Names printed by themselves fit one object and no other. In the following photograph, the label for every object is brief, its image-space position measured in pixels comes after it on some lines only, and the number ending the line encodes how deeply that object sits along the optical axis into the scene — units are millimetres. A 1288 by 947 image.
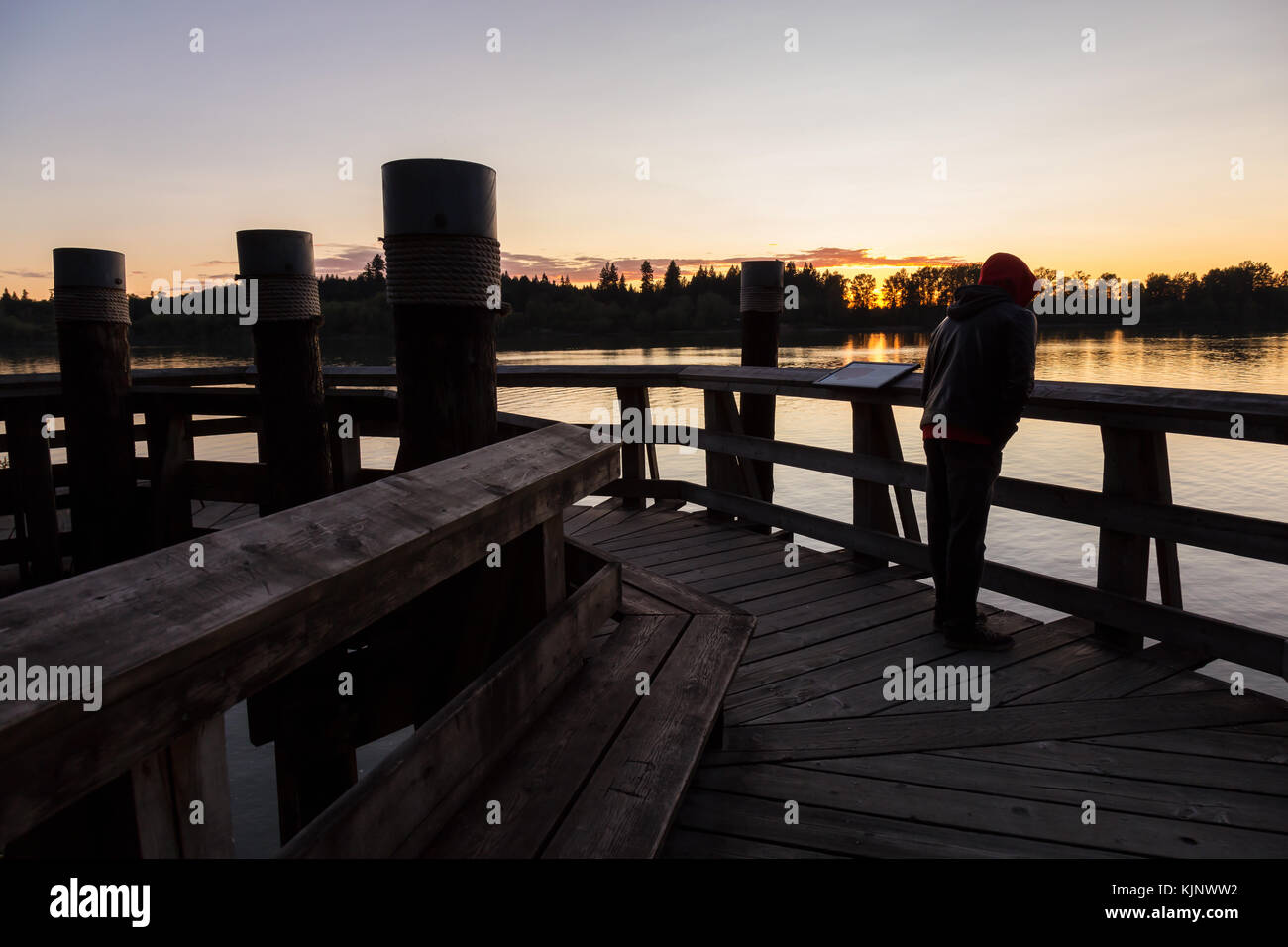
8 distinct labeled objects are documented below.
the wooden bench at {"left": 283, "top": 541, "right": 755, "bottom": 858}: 1688
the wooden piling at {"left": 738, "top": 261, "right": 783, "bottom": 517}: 6367
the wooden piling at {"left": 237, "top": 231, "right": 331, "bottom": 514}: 4832
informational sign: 4465
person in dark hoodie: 3482
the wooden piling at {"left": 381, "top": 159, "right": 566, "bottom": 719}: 2566
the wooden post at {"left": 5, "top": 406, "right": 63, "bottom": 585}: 5895
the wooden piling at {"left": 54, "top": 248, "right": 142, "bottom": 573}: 6000
